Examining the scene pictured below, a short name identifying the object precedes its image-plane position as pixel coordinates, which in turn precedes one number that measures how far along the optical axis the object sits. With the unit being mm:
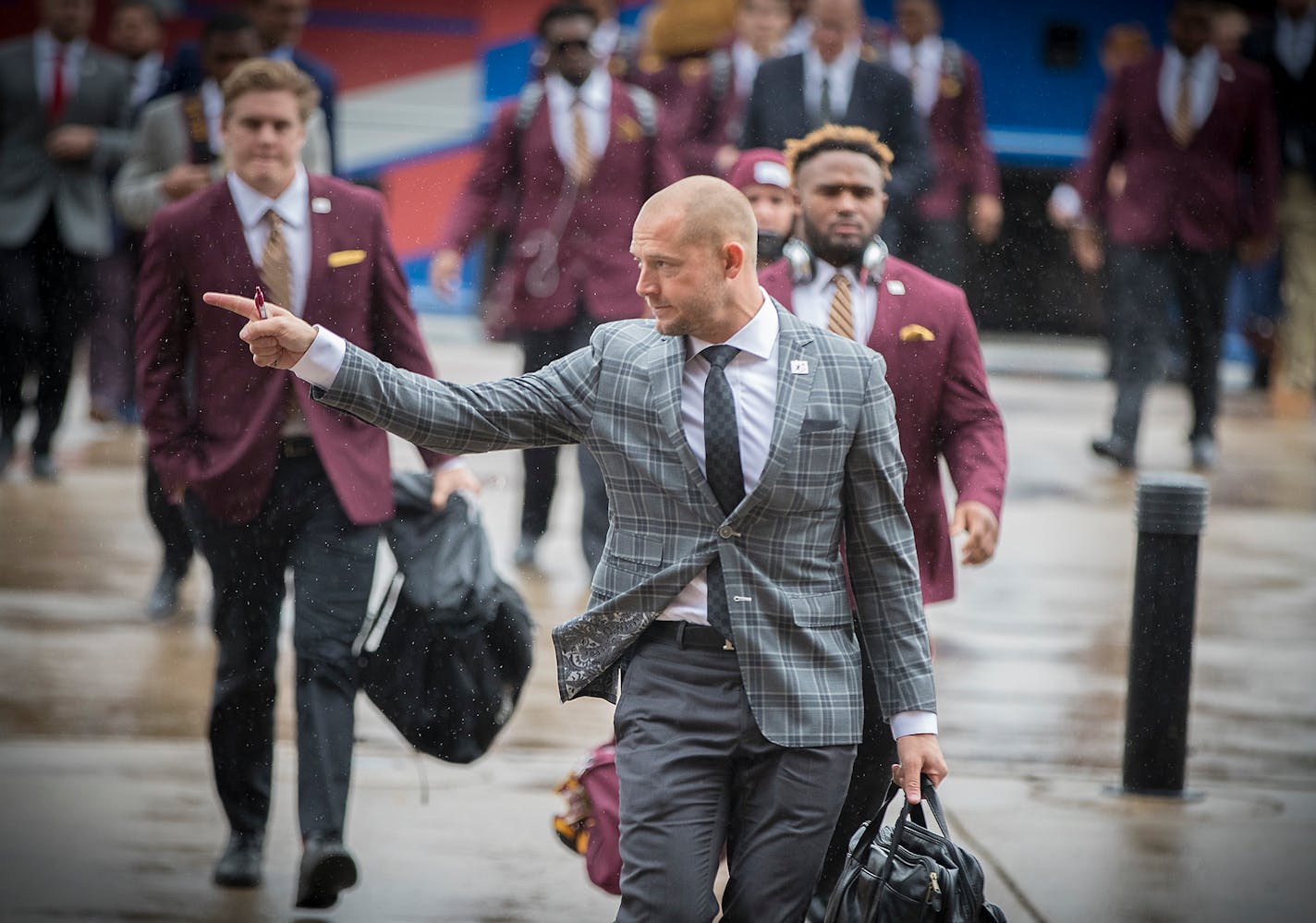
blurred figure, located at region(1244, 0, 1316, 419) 27734
